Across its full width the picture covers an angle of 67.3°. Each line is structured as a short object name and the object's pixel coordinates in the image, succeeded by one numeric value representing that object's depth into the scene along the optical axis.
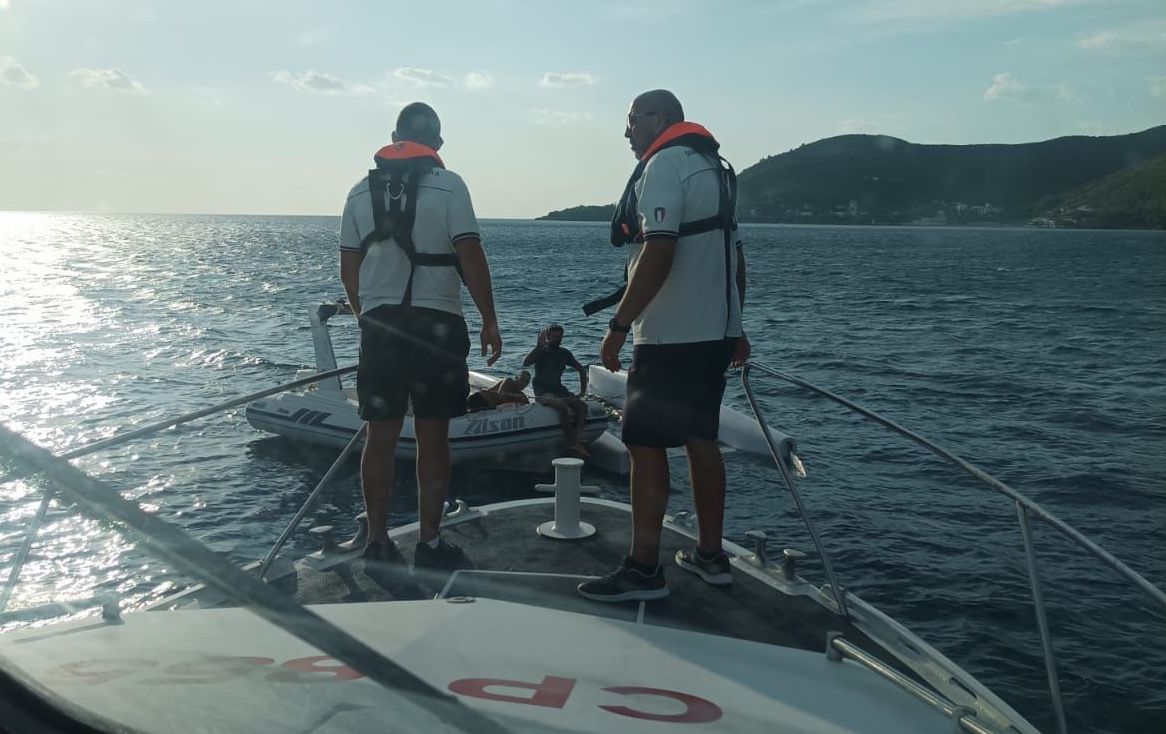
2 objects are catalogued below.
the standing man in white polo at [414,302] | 4.08
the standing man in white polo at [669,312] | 3.59
